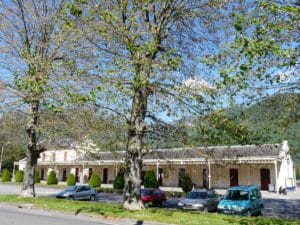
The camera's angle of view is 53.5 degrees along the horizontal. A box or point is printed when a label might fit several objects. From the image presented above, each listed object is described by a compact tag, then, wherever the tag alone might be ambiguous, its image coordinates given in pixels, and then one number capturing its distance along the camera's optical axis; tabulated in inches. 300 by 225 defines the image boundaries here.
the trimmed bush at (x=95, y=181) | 1472.7
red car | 847.9
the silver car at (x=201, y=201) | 700.6
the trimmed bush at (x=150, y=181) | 1234.2
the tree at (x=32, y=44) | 702.3
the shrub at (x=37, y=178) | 1788.5
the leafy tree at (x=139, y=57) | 453.4
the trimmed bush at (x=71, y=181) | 1578.0
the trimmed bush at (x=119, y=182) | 1289.2
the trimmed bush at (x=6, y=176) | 1917.9
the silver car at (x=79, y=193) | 990.8
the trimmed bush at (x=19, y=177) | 1841.6
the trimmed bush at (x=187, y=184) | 1153.1
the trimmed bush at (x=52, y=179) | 1691.0
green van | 612.8
